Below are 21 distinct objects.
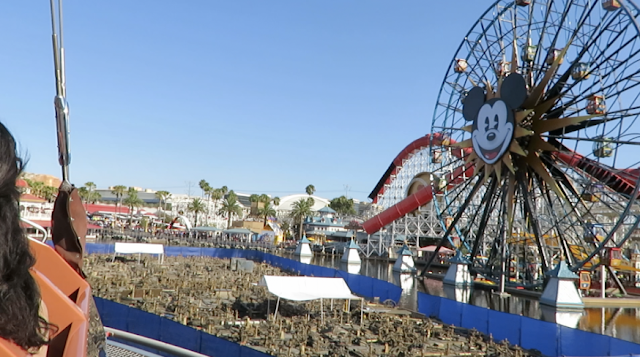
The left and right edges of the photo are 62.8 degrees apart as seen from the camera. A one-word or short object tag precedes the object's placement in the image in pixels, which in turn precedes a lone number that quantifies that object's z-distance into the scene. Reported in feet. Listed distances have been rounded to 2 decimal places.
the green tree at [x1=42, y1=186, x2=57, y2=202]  235.44
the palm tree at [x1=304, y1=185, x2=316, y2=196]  362.94
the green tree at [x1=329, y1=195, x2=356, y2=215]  334.46
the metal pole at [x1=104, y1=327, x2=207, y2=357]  11.50
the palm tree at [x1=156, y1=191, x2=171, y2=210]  287.89
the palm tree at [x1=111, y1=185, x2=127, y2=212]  281.07
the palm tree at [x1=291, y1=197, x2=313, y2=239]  256.42
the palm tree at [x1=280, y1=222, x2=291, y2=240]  273.33
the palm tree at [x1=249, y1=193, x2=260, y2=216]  309.92
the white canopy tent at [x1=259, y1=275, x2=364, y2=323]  59.11
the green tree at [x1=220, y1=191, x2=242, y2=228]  273.33
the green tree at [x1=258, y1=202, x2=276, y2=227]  277.95
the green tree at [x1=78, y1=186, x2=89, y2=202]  263.90
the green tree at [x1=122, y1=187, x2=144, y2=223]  261.24
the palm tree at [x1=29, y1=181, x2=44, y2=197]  223.30
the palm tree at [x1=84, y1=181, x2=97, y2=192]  290.35
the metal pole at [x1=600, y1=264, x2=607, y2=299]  91.30
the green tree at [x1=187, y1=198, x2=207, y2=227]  274.16
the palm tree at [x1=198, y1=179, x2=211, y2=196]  323.82
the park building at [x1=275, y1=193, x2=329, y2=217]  432.66
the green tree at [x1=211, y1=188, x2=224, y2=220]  316.40
